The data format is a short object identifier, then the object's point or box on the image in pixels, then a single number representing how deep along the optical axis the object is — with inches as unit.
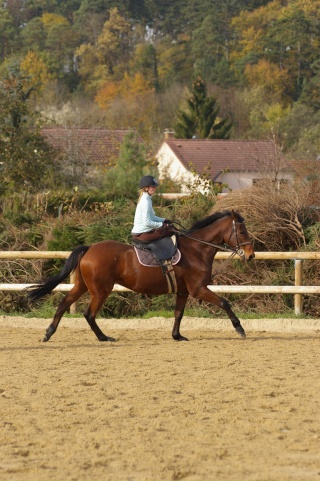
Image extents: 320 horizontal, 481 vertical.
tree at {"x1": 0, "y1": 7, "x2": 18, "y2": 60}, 5037.2
